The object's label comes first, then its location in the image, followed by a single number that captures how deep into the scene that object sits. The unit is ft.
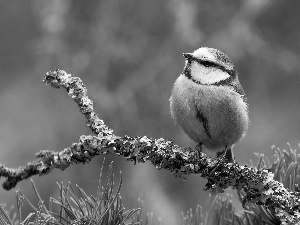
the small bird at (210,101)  16.91
